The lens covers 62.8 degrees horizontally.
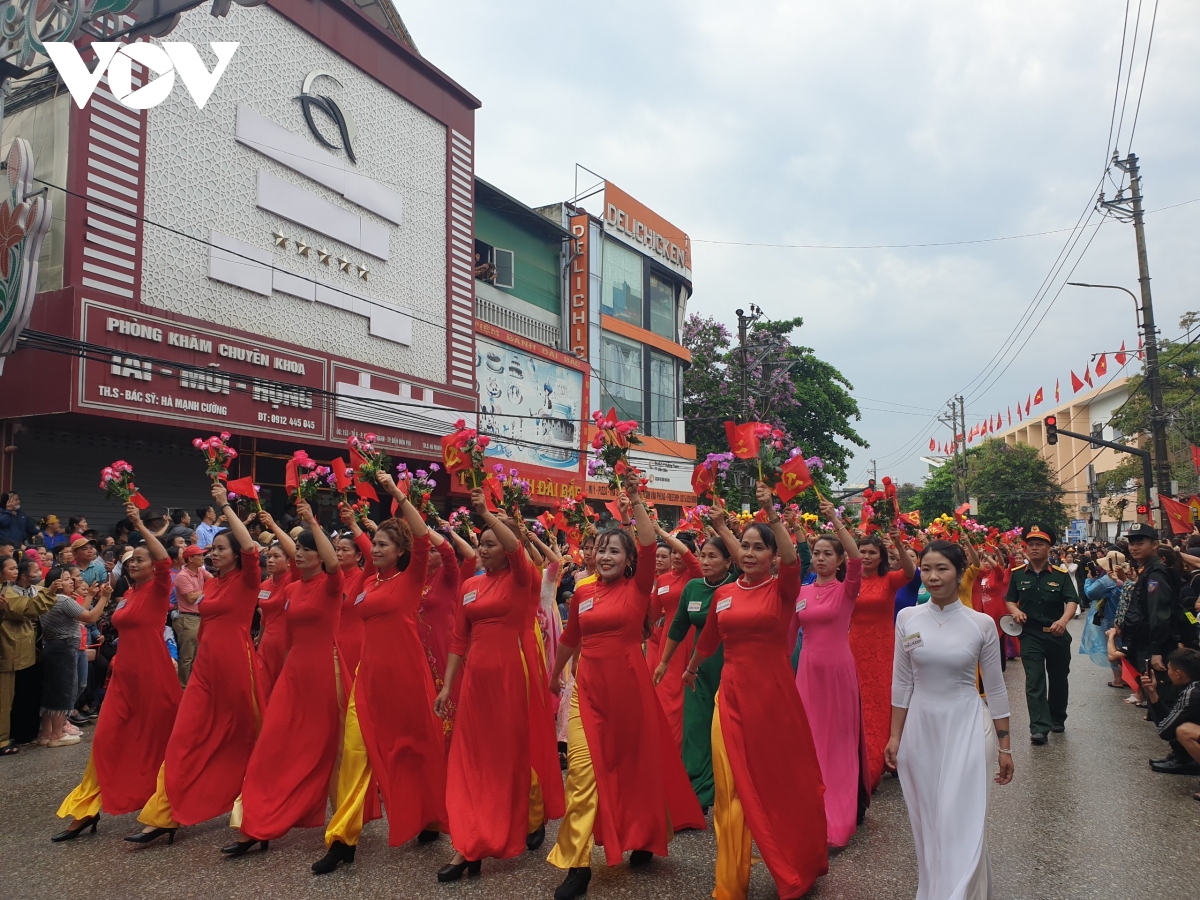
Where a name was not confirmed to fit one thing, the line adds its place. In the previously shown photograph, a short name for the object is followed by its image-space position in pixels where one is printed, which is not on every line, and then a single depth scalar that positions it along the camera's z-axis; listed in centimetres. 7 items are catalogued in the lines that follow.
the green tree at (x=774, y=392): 3731
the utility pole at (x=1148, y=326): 2109
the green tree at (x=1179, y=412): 3697
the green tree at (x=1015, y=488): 5347
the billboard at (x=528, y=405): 2305
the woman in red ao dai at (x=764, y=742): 451
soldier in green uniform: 859
